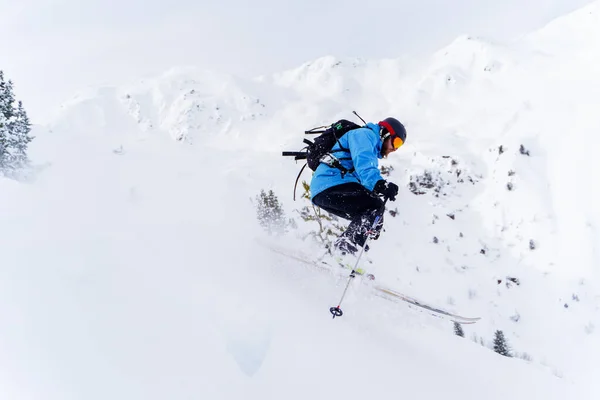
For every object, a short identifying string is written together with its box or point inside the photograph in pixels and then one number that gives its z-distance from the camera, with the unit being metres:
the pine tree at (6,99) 19.97
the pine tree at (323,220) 19.81
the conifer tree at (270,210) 16.15
